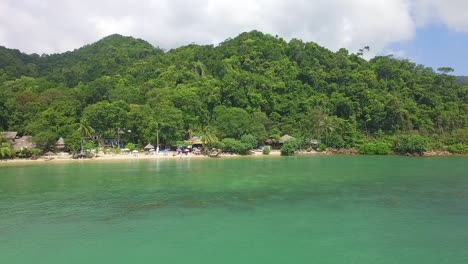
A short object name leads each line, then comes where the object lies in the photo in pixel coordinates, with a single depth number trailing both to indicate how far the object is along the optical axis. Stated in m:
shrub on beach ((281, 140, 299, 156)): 51.59
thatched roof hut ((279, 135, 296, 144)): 53.83
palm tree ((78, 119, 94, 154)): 46.88
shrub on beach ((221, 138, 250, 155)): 49.82
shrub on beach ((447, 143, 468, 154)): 54.25
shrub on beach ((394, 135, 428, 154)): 52.59
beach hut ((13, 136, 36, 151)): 44.06
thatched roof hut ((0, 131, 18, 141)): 45.47
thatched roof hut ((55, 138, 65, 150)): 46.74
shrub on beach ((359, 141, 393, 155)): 54.34
